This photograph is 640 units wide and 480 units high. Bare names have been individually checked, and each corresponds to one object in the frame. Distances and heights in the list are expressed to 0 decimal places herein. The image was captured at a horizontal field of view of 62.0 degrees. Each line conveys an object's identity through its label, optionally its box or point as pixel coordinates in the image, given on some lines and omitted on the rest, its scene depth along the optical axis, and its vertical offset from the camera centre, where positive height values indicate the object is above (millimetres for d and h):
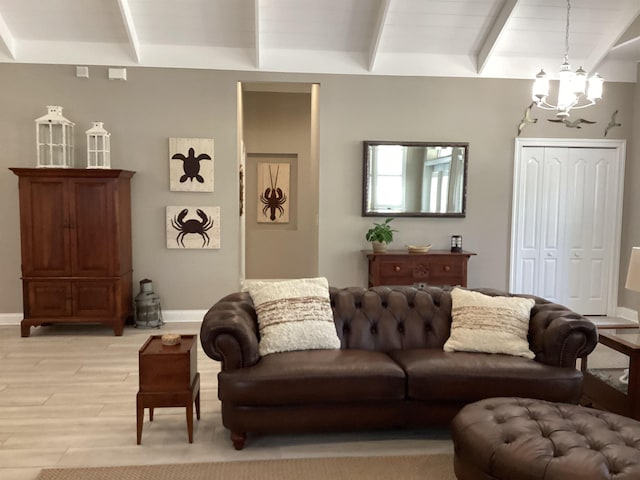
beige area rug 2695 -1327
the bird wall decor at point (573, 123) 5416 +995
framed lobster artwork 8695 +375
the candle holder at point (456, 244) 5811 -301
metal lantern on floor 5617 -1015
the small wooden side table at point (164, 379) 2947 -924
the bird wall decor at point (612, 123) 6098 +1091
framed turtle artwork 5762 +529
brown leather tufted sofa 2934 -915
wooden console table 5582 -545
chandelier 4246 +1057
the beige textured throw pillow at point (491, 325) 3253 -679
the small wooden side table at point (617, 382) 3021 -1006
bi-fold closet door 6168 -75
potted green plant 5684 -230
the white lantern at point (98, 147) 5438 +672
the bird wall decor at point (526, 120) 5898 +1092
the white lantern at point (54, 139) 5367 +746
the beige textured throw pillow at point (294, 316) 3238 -638
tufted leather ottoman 1997 -909
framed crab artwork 5820 -152
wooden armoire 5219 -362
